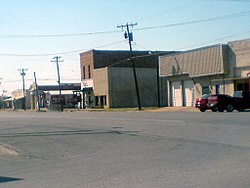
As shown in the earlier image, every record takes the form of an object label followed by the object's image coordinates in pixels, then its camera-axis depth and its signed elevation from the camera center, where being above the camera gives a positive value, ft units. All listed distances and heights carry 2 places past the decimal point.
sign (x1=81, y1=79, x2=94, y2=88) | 263.49 +11.52
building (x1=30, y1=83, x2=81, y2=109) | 307.41 +6.17
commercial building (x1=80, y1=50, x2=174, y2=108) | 243.40 +11.60
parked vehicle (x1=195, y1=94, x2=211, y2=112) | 134.10 -1.21
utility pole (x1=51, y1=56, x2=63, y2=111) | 292.55 +26.31
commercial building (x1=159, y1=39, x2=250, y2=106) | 156.56 +10.69
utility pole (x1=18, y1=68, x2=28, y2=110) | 391.08 +27.89
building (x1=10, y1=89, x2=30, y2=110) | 387.47 +3.34
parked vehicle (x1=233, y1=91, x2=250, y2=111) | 128.56 -1.23
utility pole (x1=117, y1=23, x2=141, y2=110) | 193.76 +28.73
